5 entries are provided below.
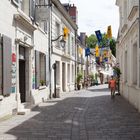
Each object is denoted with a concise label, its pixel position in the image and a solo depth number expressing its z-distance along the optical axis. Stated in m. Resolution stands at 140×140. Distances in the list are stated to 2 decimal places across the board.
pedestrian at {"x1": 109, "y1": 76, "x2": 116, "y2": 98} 22.88
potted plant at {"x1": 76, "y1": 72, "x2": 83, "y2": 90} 37.45
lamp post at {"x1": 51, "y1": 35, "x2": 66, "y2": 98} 23.29
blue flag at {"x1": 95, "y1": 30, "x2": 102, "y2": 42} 28.80
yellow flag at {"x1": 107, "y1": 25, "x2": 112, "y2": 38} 25.86
